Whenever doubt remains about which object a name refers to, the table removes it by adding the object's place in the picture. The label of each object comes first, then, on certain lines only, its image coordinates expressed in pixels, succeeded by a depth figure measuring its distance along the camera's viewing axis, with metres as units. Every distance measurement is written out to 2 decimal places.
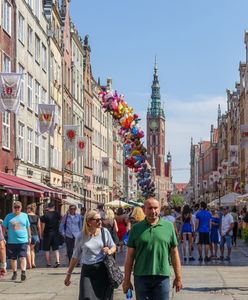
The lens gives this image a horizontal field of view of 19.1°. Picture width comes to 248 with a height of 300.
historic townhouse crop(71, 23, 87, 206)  53.75
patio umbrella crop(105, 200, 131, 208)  45.81
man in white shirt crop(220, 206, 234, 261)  20.98
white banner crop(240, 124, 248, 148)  30.89
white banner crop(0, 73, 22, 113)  21.33
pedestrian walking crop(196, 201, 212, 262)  20.78
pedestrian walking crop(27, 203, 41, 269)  18.53
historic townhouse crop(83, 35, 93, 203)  59.75
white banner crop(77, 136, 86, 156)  41.53
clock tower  195.16
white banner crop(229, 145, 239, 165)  56.61
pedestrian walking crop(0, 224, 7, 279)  10.95
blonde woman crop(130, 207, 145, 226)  14.36
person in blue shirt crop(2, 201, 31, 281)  15.33
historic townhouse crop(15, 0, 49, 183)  33.09
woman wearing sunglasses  8.50
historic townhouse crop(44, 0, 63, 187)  42.31
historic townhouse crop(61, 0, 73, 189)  48.22
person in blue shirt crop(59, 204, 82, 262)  18.02
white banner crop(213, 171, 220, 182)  78.00
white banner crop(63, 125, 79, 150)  39.19
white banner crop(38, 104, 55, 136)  28.56
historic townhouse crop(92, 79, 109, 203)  65.72
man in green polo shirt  7.40
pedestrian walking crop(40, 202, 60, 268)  19.14
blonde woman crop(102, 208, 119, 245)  15.88
